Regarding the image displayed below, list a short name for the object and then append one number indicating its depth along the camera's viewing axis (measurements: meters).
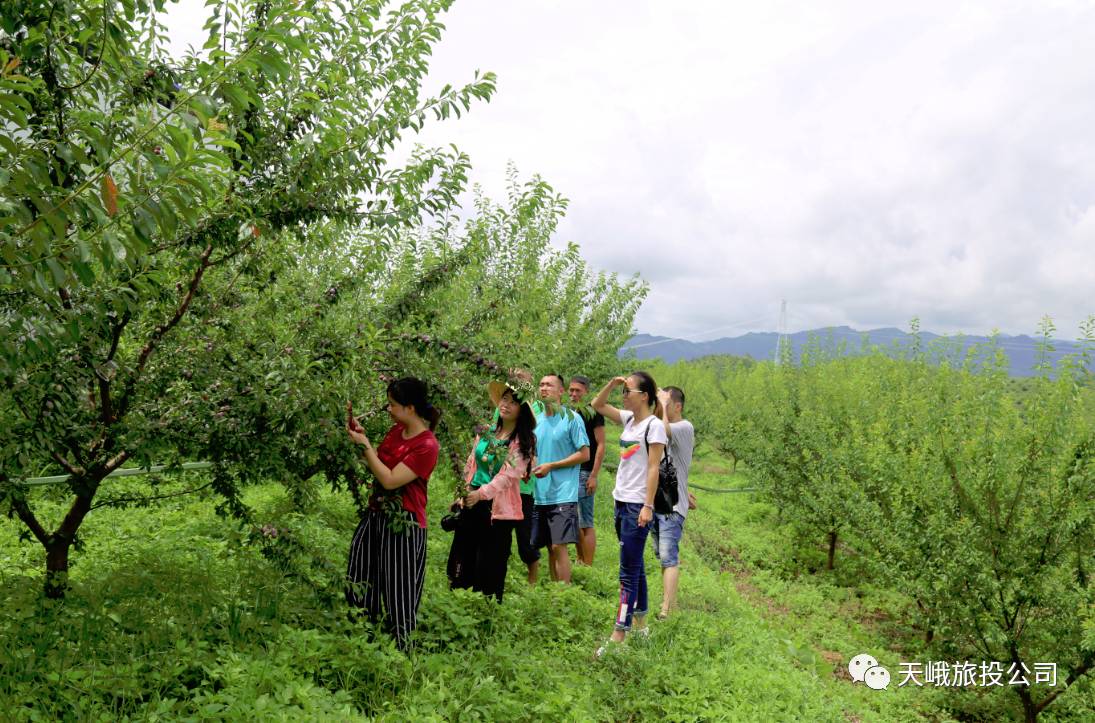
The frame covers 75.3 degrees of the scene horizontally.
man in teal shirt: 6.28
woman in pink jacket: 5.36
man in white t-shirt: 5.89
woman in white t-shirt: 5.28
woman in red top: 4.02
